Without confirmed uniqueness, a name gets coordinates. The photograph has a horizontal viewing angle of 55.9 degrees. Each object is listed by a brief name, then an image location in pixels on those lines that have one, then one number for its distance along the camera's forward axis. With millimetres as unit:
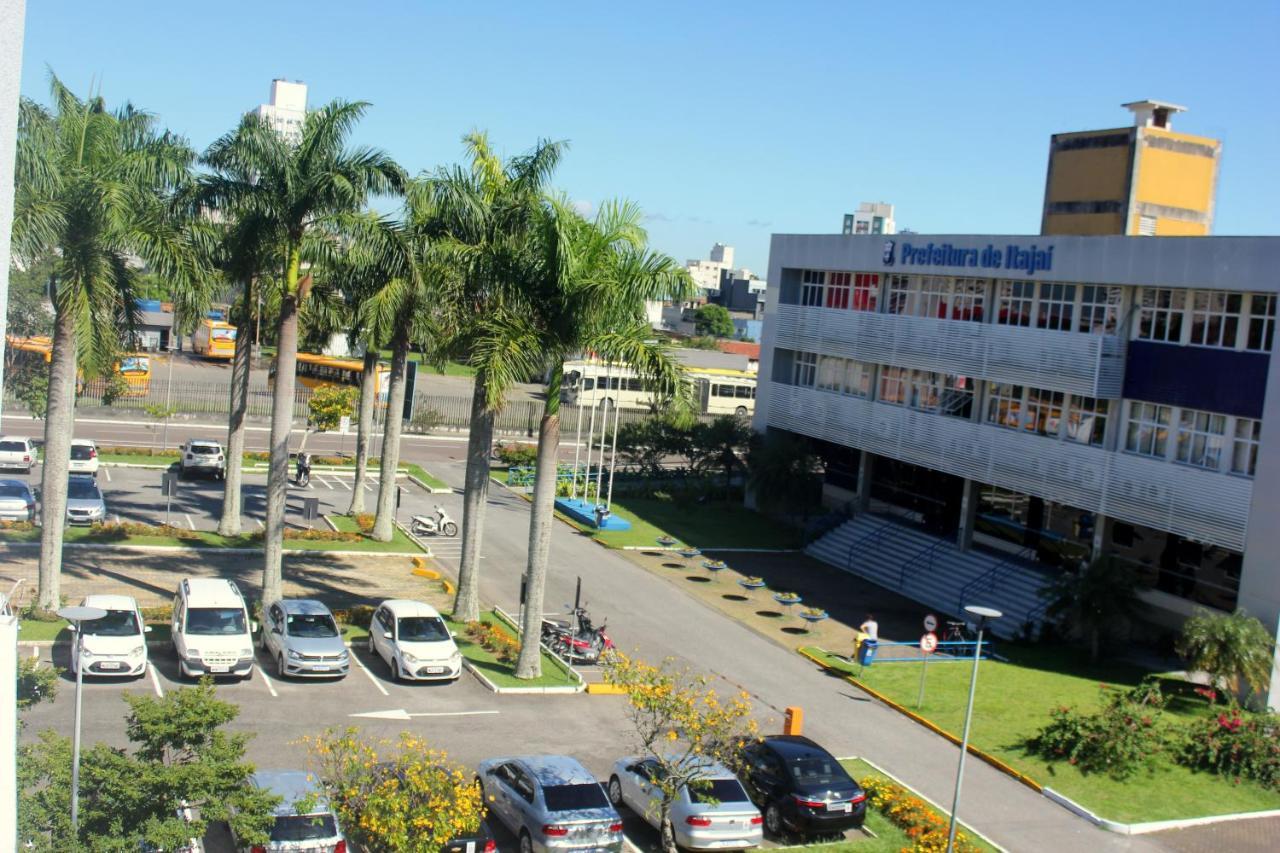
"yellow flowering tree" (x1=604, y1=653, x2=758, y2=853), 16641
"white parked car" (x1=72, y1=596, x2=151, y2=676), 22312
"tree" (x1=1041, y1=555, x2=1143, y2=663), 29375
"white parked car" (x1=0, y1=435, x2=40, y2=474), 43031
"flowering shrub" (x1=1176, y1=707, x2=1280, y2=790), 23594
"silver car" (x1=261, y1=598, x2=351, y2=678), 23656
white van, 22984
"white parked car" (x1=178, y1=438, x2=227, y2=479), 44500
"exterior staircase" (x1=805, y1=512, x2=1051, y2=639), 33781
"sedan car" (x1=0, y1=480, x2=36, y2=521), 34125
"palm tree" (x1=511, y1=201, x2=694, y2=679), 23562
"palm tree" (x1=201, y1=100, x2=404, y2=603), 25688
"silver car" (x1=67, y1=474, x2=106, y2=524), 34969
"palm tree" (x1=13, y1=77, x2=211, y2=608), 22350
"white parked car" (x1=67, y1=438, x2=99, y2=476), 41969
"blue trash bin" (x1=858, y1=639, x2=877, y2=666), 28172
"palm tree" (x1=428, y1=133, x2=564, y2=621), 23984
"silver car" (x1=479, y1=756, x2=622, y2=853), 16547
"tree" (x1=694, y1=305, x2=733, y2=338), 144750
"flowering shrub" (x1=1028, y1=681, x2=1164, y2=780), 22922
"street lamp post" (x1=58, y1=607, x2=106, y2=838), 12672
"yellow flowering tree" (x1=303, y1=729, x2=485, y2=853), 13977
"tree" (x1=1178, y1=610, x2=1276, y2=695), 25703
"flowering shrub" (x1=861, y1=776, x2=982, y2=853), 18312
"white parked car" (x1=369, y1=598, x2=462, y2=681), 24359
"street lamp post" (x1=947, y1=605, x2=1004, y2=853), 17041
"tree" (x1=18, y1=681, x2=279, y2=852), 12633
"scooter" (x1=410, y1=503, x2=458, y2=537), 39312
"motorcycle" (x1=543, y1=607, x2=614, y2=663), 27359
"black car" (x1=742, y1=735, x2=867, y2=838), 18812
